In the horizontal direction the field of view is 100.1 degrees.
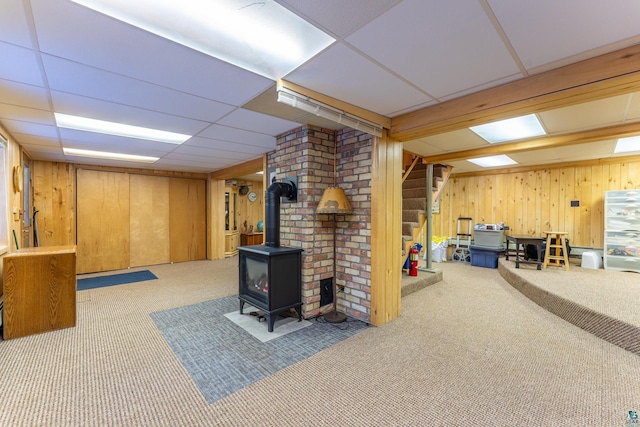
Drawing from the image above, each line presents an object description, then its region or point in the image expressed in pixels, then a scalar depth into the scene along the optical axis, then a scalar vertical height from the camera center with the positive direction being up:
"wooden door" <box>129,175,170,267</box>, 6.20 -0.21
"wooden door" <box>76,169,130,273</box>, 5.59 -0.21
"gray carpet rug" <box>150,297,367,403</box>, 2.14 -1.32
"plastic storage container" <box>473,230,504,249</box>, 6.20 -0.64
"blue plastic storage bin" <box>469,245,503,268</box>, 6.20 -1.07
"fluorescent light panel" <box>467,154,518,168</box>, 5.58 +1.10
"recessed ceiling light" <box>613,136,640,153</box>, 4.11 +1.09
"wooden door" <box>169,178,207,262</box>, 6.77 -0.21
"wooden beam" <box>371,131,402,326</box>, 3.06 -0.19
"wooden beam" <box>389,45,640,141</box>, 1.78 +0.92
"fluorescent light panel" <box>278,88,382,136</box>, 2.20 +0.92
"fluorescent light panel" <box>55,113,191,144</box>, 3.12 +1.07
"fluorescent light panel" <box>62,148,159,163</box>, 4.58 +1.02
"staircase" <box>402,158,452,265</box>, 5.02 +0.40
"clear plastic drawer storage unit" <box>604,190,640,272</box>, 4.89 -0.36
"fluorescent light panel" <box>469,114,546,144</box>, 3.26 +1.09
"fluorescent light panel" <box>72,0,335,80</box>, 1.40 +1.08
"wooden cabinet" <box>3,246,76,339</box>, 2.78 -0.87
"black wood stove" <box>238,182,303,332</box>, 2.91 -0.69
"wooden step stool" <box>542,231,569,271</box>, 4.92 -0.81
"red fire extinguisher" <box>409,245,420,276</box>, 4.90 -0.94
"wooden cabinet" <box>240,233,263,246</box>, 8.09 -0.84
